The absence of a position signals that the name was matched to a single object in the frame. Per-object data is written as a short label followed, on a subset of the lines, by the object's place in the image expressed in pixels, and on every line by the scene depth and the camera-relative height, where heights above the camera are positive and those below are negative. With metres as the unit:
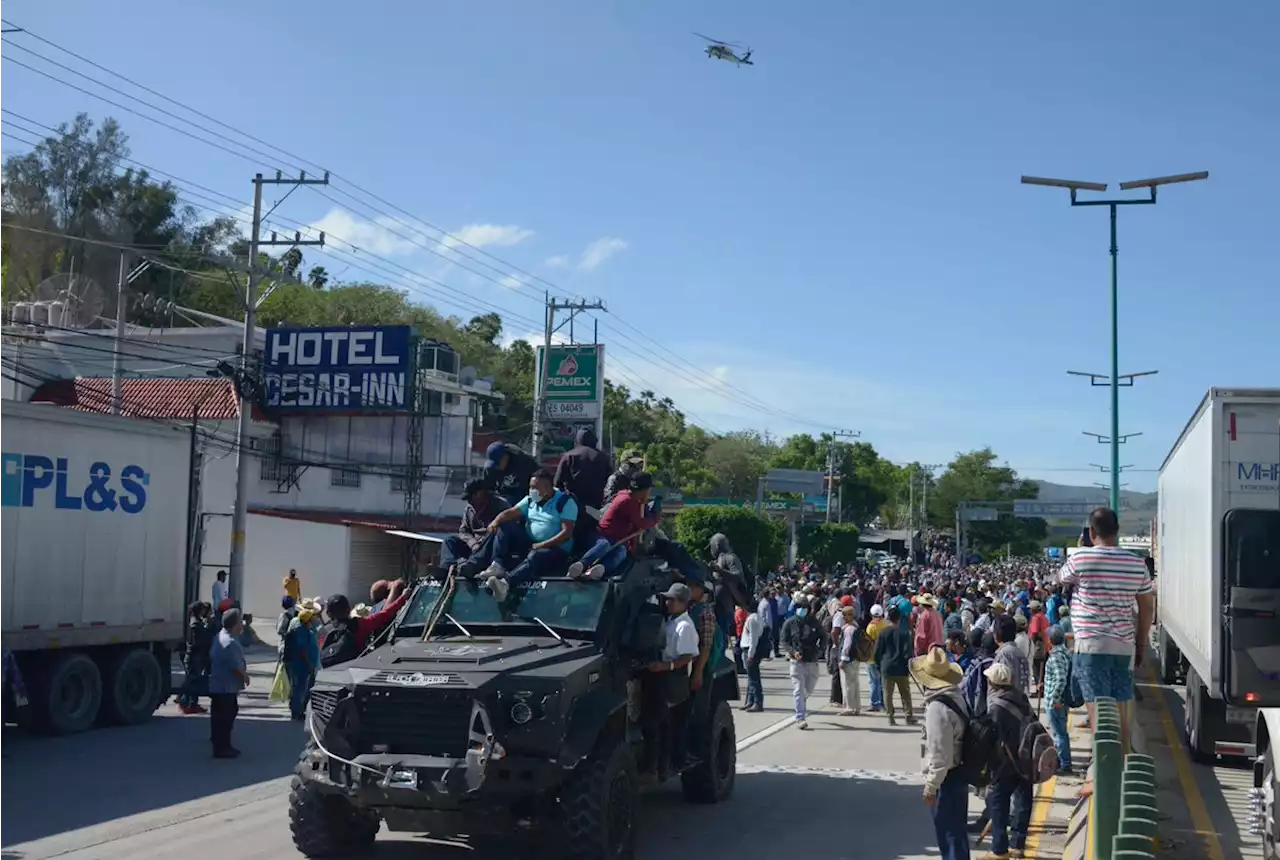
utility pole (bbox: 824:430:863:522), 80.00 +4.69
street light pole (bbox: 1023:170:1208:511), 23.50 +6.52
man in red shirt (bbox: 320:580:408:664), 11.56 -0.85
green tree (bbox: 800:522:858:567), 62.56 -0.15
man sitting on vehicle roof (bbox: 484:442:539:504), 11.41 +0.54
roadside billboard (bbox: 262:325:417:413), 41.69 +4.91
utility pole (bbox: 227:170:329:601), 28.33 +2.92
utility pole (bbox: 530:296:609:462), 40.19 +5.12
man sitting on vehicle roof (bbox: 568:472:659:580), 10.29 +0.10
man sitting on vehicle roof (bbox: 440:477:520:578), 10.41 -0.05
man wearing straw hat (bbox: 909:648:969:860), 7.77 -1.26
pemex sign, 50.44 +5.89
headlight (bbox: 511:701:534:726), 8.30 -1.16
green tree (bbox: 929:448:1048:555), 105.31 +4.07
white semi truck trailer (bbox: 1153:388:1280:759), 11.38 +0.00
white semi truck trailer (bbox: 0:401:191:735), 14.59 -0.49
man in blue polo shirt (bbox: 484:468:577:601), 10.26 +0.02
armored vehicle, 8.15 -1.39
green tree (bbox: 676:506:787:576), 46.94 +0.26
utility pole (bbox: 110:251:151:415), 32.25 +5.00
